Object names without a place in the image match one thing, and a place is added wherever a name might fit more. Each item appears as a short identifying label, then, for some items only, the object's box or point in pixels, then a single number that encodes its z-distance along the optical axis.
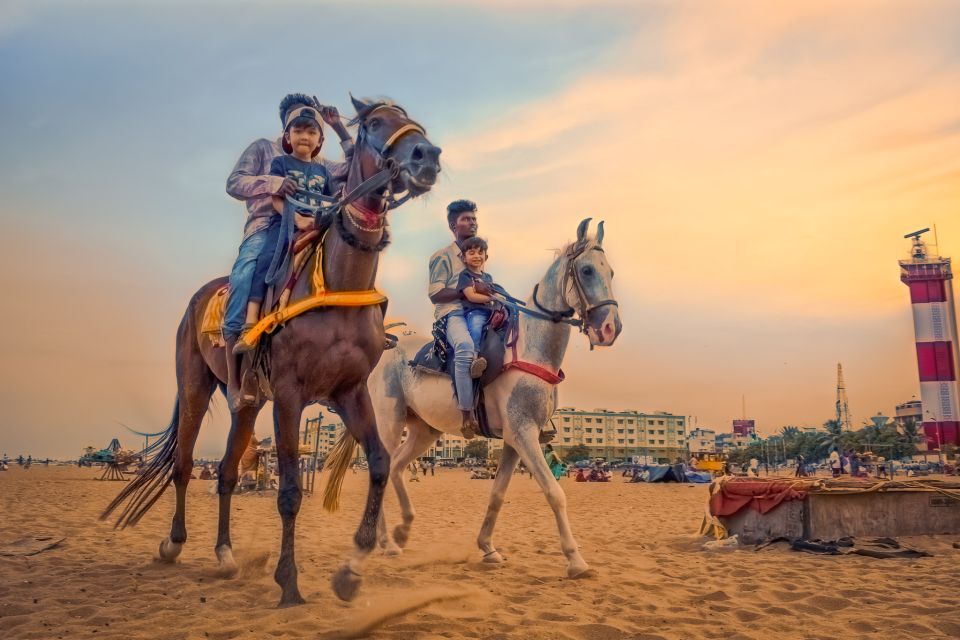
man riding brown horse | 5.55
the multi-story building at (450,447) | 152.40
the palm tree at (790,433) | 127.78
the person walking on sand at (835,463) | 31.39
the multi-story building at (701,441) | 173.62
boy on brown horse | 5.63
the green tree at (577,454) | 126.31
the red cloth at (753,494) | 8.78
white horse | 6.98
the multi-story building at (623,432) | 165.25
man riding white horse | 7.48
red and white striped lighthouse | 91.31
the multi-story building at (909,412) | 151.88
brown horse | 4.93
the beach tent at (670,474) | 42.22
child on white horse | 7.91
